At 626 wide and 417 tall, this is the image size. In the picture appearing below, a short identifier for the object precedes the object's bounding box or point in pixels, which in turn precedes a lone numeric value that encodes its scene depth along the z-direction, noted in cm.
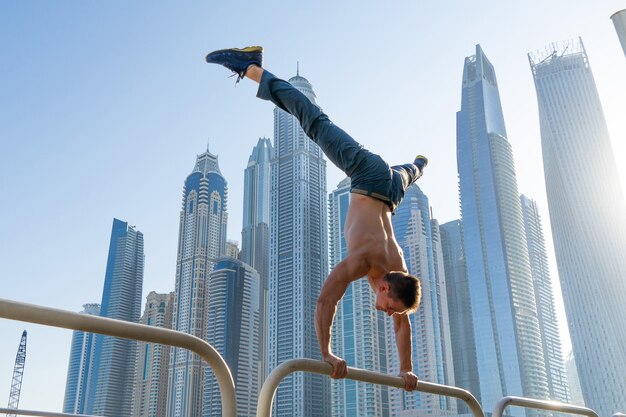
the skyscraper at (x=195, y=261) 12612
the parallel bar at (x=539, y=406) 401
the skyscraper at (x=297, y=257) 12319
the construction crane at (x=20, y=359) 9981
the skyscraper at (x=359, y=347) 11894
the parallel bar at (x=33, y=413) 279
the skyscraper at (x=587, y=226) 11262
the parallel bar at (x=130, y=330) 201
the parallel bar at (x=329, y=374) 270
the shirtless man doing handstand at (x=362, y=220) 399
